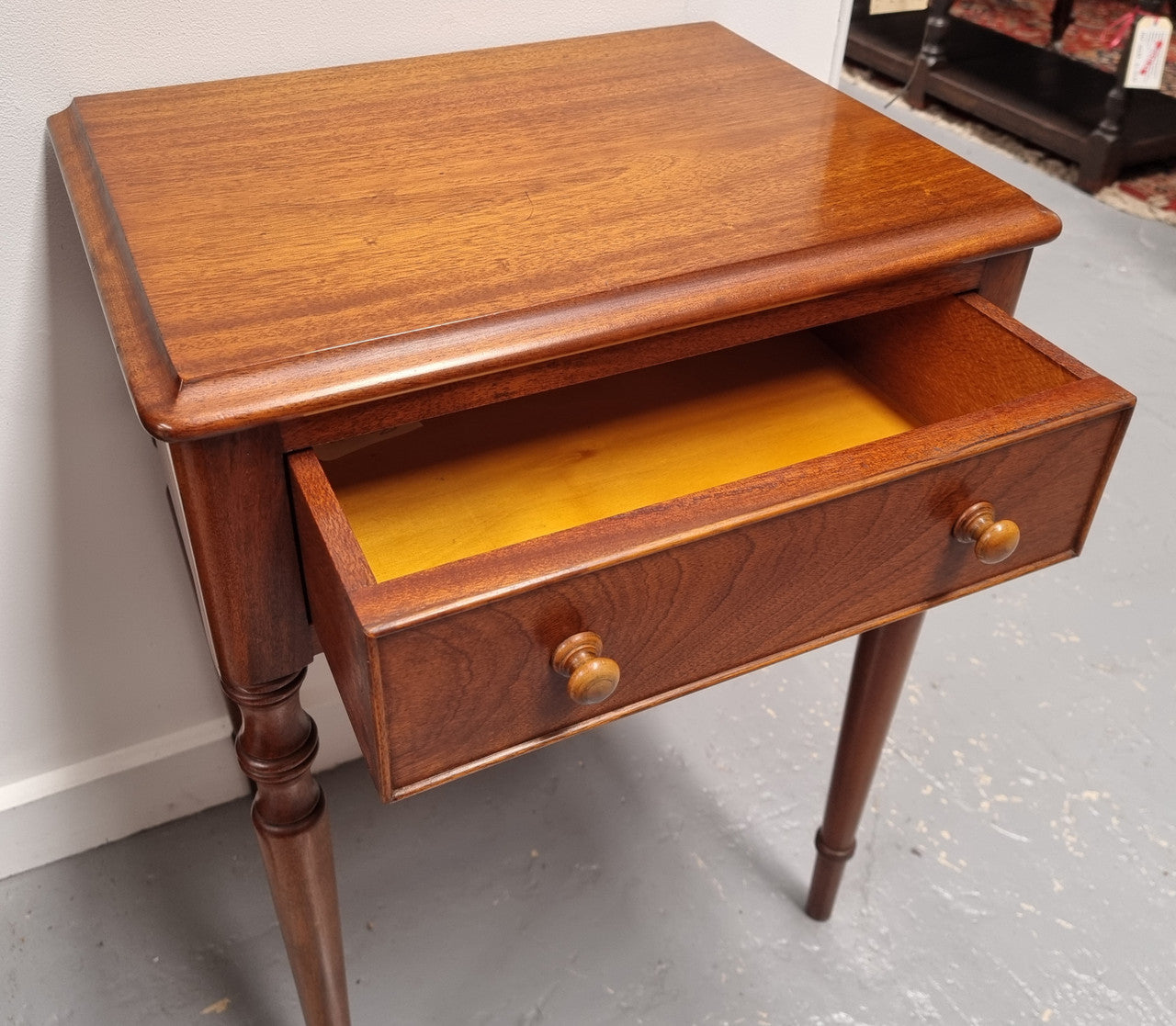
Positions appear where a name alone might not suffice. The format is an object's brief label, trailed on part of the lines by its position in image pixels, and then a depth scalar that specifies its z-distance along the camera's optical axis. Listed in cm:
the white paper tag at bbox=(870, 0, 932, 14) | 109
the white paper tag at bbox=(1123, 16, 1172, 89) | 197
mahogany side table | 50
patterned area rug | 214
